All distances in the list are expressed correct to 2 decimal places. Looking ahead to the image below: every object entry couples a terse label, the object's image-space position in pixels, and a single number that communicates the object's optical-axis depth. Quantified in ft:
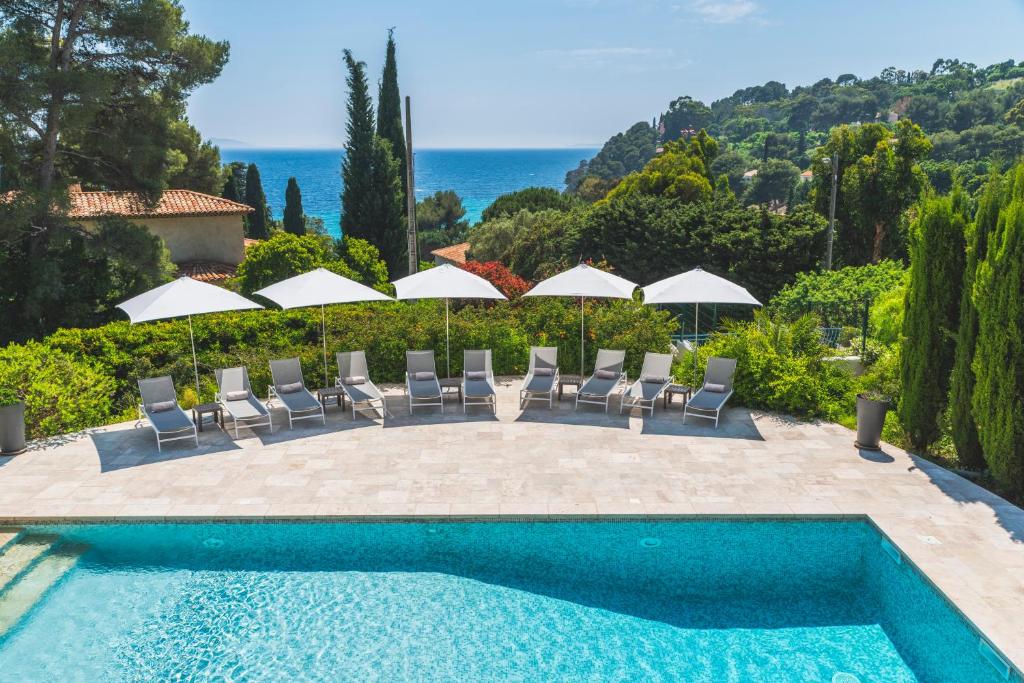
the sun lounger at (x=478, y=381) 39.52
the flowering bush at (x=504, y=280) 55.77
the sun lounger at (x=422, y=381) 39.19
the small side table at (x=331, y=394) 38.83
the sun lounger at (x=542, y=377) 39.99
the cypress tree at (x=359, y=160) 111.04
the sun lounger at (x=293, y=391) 37.52
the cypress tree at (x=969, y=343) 27.63
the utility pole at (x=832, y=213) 93.85
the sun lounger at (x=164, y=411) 33.80
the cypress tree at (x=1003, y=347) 25.67
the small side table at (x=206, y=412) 36.04
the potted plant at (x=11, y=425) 32.50
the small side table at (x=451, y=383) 41.11
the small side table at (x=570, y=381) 40.91
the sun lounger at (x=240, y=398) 36.09
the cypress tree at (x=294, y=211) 147.95
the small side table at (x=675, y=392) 39.27
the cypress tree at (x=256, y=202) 156.04
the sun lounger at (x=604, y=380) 39.40
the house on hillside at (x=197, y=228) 96.07
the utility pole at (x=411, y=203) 78.38
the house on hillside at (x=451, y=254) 146.33
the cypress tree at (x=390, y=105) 138.72
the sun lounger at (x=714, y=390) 37.47
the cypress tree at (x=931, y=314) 30.19
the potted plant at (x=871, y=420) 32.04
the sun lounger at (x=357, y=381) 38.86
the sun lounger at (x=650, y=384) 38.60
